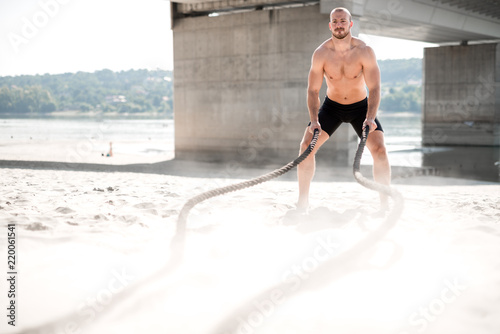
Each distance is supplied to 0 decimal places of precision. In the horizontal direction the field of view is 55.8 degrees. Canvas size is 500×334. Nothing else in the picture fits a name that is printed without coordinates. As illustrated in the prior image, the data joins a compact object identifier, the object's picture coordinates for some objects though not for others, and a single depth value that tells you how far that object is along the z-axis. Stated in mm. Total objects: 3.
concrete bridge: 12891
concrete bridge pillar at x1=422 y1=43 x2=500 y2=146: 23688
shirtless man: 4438
